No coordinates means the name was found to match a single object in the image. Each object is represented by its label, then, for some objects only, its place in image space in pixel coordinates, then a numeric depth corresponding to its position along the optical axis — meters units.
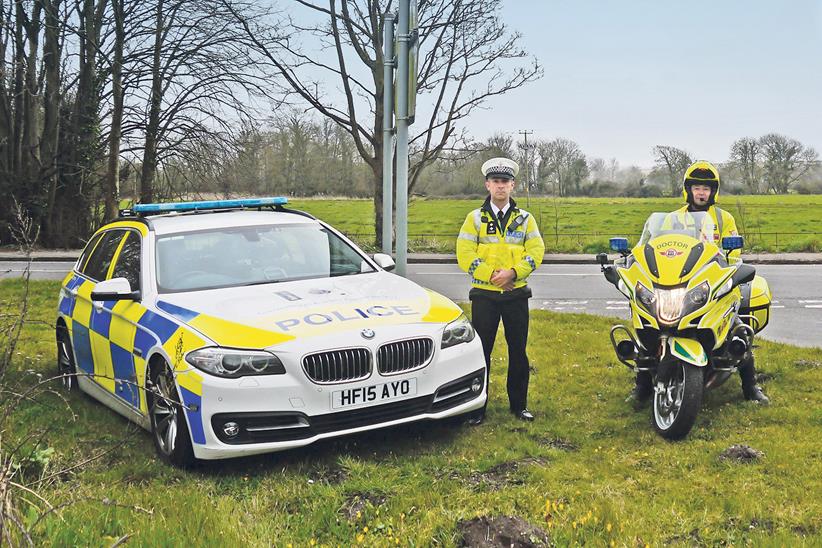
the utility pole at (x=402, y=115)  7.38
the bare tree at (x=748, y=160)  60.91
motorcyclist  6.22
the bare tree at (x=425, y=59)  22.09
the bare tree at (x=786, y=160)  61.44
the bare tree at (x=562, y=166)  50.56
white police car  4.70
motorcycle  5.20
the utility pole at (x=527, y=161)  26.90
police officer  5.91
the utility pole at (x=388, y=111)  7.77
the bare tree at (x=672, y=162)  53.50
